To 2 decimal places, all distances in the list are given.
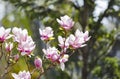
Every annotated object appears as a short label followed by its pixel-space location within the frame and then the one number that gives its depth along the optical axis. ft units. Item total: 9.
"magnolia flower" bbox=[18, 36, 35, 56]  6.04
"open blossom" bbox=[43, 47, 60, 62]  6.17
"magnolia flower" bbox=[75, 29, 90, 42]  6.21
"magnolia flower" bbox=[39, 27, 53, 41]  6.39
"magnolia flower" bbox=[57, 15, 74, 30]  6.36
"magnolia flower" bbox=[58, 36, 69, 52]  6.24
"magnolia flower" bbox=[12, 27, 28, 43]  6.08
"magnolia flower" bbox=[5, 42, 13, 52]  6.20
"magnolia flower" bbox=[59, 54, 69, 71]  6.17
